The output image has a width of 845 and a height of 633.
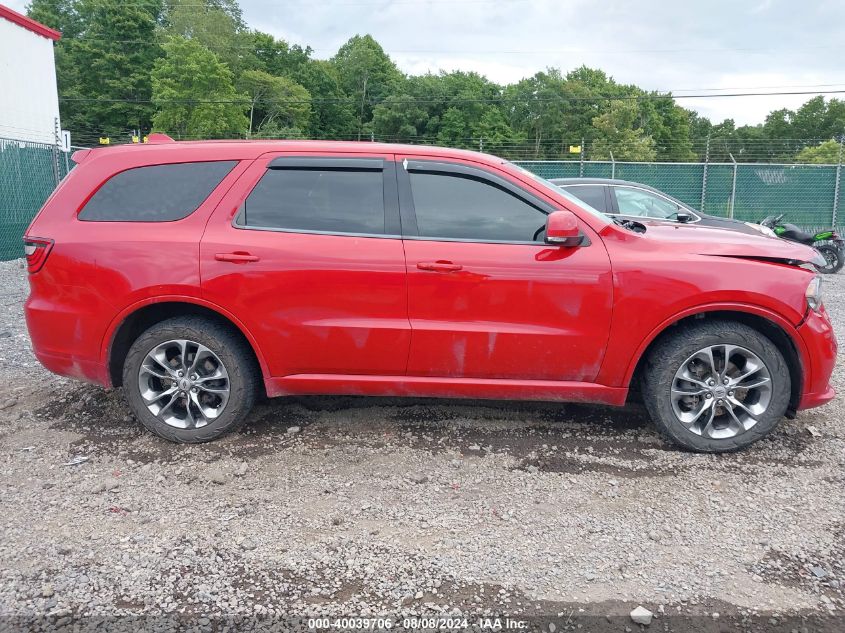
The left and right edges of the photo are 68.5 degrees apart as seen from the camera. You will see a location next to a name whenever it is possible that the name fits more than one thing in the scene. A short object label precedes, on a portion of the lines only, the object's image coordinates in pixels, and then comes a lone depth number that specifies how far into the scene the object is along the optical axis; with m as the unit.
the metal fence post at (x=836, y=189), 16.76
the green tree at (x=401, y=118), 62.03
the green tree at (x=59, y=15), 63.19
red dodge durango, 3.58
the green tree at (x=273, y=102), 59.22
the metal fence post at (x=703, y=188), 17.41
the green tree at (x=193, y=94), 47.06
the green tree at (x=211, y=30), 60.75
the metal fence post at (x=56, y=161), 12.77
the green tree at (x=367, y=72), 74.56
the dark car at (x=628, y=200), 9.12
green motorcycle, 12.10
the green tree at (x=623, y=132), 55.22
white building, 22.41
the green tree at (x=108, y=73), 56.34
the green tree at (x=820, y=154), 51.66
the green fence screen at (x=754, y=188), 17.09
